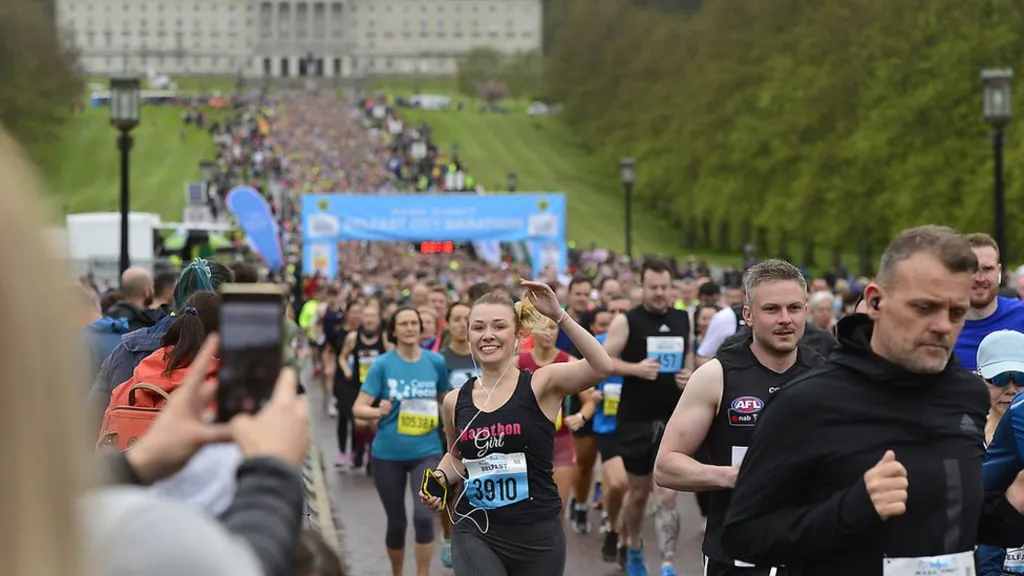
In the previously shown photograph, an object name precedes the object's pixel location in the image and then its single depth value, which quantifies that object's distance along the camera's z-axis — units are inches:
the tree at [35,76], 2282.2
